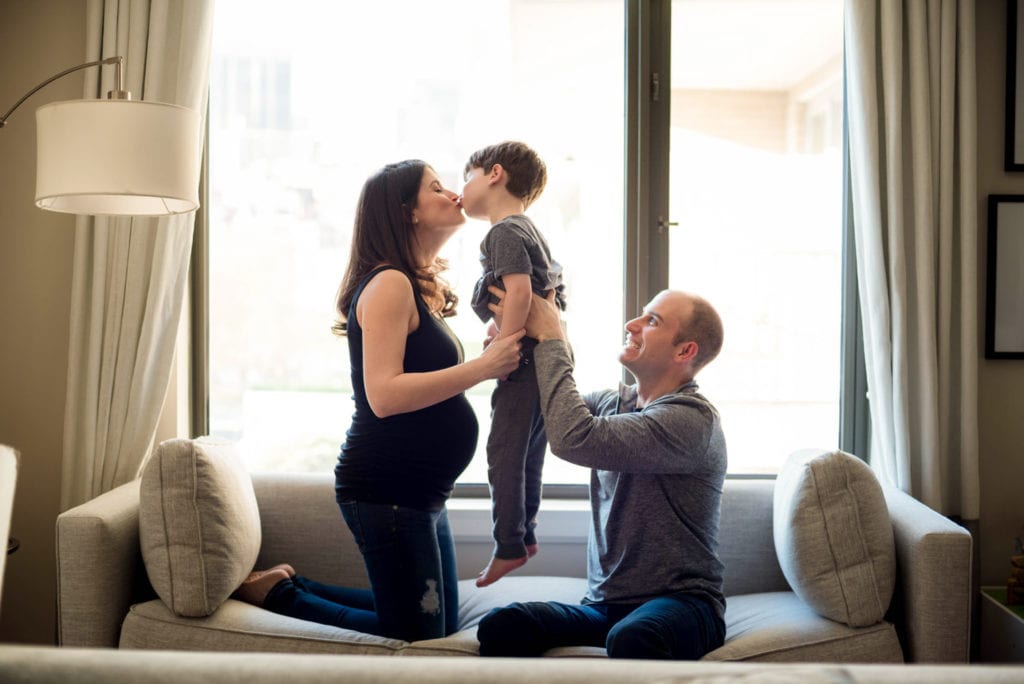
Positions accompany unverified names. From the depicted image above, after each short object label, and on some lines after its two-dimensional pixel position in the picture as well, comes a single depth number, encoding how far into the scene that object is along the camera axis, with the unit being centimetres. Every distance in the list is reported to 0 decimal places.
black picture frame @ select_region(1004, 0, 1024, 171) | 298
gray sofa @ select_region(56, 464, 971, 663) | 222
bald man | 211
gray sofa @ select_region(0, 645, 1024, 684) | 109
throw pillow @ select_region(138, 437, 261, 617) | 230
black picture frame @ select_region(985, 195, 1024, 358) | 301
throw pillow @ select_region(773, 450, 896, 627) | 230
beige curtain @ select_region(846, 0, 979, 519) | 286
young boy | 217
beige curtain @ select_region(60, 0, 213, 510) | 286
